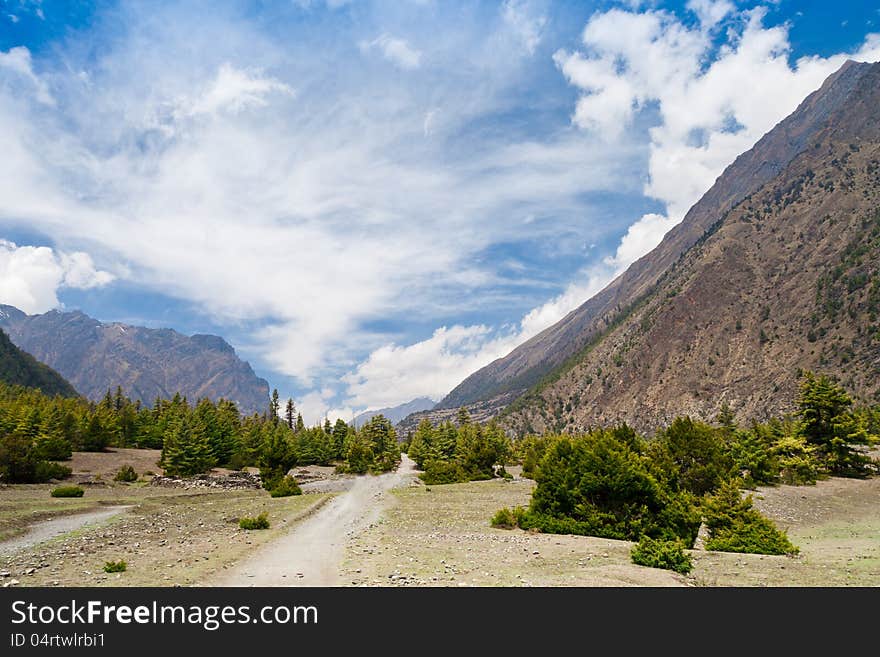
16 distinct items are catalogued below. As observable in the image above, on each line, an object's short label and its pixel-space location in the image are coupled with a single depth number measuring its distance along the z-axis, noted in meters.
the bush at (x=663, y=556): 12.55
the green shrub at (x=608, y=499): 17.75
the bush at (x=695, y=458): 25.48
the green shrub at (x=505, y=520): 21.23
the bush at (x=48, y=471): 39.83
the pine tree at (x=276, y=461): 47.53
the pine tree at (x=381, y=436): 96.56
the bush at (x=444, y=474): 52.91
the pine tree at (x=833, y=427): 44.31
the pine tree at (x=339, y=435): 92.38
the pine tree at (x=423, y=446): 80.35
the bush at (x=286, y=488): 37.16
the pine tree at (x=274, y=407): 124.92
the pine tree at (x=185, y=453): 55.00
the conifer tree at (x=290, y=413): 129.75
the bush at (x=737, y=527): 16.31
